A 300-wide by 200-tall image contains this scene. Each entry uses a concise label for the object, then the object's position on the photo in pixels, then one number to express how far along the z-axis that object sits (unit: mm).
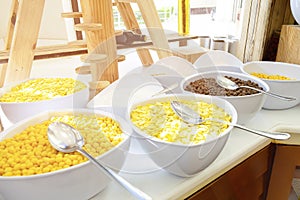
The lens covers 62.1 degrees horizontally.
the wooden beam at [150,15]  1631
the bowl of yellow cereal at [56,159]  397
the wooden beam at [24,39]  1187
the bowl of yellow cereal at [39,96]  655
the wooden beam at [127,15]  1688
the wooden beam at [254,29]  1055
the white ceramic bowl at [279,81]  786
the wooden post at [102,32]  1153
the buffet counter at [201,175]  485
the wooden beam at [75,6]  1822
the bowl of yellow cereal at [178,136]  467
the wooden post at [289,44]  992
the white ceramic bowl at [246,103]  655
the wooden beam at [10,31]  1502
